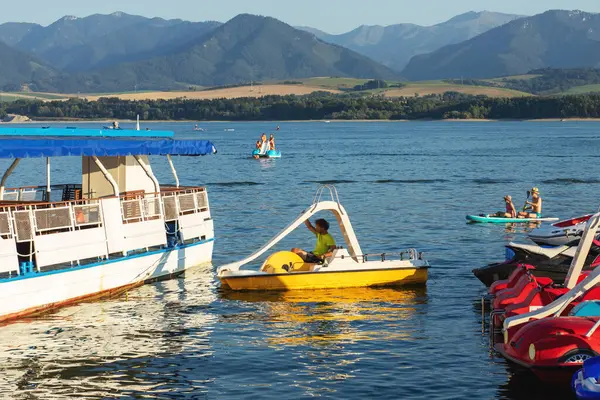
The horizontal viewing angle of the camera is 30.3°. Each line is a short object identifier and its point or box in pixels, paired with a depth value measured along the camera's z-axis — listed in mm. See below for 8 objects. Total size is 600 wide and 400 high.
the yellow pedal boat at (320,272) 33219
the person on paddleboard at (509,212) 53625
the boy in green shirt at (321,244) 34031
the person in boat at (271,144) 124869
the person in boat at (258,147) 122188
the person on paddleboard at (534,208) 53500
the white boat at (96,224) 29297
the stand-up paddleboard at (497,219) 53250
